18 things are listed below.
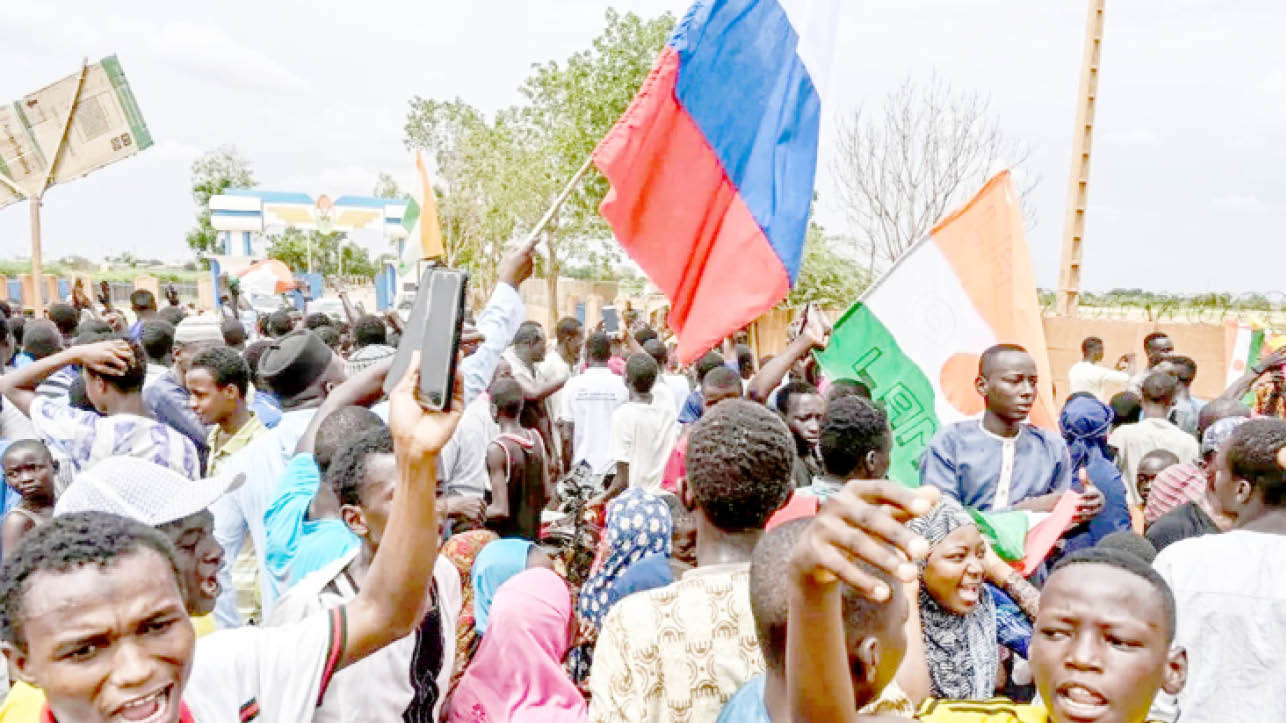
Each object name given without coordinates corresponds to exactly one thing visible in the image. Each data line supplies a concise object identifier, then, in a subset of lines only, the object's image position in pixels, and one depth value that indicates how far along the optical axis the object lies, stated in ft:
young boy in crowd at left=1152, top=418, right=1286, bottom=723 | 8.85
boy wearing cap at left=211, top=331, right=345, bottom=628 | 11.39
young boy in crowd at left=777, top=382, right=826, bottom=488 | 17.42
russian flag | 13.30
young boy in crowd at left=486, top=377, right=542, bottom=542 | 15.56
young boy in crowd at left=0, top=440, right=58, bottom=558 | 12.25
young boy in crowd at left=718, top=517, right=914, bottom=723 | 5.67
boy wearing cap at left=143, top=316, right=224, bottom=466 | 16.10
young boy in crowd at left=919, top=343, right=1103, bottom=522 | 13.48
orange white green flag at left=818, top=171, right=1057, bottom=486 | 15.51
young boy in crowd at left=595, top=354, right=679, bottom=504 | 20.86
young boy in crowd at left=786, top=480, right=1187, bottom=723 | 4.67
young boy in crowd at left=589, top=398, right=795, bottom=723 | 7.00
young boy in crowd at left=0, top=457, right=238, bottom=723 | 7.32
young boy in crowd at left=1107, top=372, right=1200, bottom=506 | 19.40
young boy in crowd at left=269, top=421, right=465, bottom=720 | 6.98
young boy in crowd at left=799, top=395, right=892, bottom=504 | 10.72
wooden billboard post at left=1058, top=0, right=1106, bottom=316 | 51.21
